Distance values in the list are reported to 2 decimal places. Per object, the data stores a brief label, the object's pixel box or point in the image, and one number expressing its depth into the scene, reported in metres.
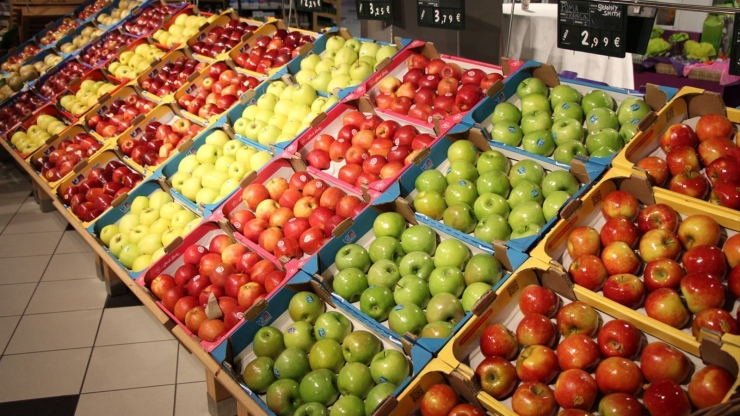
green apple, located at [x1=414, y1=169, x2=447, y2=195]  2.53
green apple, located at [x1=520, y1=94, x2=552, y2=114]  2.64
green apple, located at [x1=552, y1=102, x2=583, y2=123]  2.52
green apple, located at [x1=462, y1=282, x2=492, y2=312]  2.06
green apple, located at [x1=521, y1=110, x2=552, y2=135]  2.56
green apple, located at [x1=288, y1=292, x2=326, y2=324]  2.35
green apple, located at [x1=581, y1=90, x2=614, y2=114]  2.50
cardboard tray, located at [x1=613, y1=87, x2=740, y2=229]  2.13
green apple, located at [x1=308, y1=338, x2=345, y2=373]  2.13
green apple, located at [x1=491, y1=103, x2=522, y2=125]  2.67
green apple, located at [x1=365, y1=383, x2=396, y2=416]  1.89
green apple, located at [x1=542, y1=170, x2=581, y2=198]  2.24
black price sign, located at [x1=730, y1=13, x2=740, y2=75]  2.03
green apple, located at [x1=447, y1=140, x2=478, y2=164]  2.58
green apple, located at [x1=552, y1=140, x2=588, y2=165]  2.37
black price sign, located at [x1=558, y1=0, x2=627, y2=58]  2.43
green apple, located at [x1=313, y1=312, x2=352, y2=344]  2.21
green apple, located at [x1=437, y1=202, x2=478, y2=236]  2.34
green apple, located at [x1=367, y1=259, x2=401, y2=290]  2.30
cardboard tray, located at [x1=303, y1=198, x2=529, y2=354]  2.24
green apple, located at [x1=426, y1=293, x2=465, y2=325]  2.07
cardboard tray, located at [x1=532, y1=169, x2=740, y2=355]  1.80
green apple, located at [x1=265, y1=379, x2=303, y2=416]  2.06
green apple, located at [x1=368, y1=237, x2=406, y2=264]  2.40
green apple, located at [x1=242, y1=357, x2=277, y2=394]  2.17
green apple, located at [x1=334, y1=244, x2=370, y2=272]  2.41
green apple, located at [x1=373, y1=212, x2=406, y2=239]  2.47
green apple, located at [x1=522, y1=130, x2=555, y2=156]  2.46
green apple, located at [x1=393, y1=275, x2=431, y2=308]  2.17
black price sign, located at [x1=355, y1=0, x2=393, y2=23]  3.55
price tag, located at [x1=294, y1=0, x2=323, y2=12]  3.92
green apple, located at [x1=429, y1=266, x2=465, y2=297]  2.15
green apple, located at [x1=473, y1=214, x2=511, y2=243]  2.22
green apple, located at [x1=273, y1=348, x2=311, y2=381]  2.15
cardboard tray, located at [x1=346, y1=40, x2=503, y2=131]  3.24
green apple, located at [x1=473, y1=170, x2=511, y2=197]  2.37
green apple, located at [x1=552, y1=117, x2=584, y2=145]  2.44
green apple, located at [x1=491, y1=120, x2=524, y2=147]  2.58
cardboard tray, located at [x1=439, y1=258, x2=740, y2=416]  1.69
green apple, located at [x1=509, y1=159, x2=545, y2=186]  2.37
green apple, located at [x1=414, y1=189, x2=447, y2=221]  2.45
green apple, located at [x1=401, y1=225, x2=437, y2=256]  2.34
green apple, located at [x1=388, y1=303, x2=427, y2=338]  2.09
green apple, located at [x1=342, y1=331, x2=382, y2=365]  2.09
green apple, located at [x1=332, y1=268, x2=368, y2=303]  2.32
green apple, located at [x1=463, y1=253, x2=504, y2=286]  2.11
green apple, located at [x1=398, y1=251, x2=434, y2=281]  2.27
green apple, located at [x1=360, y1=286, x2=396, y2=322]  2.21
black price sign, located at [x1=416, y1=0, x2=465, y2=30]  3.08
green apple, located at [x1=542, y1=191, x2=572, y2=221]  2.16
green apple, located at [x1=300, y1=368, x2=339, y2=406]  2.03
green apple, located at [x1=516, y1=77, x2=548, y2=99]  2.72
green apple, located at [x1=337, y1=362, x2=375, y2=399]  2.00
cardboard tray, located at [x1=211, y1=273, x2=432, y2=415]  2.21
